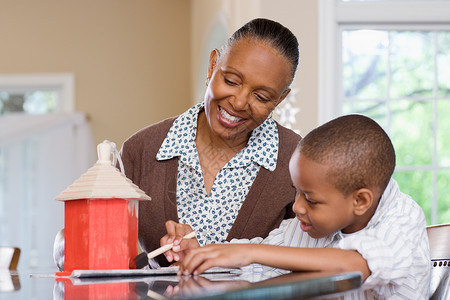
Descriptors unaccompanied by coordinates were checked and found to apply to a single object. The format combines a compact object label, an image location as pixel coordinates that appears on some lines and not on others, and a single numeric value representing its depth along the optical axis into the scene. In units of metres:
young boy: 1.41
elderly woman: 1.81
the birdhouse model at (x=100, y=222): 1.44
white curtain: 6.54
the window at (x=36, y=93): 6.93
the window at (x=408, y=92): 4.42
